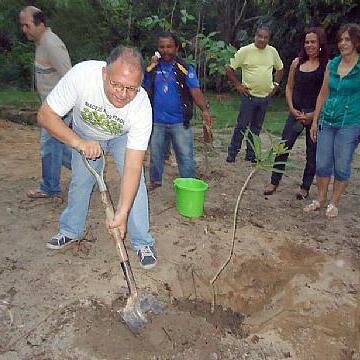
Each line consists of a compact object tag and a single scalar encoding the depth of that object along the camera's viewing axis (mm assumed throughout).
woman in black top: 4258
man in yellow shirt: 5676
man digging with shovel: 2439
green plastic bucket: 3959
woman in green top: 3822
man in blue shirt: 4137
